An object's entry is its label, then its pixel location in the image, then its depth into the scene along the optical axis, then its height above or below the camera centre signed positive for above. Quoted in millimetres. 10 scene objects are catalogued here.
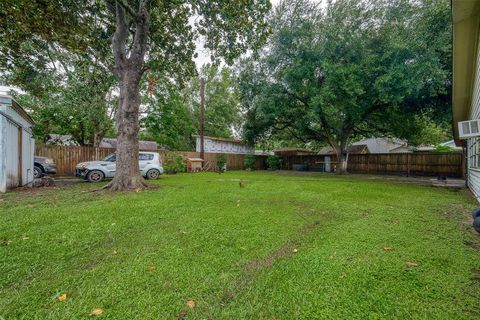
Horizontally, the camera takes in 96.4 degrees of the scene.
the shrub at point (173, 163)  15055 -186
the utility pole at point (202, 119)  17230 +3338
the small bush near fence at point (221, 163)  18156 -251
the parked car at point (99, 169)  9562 -356
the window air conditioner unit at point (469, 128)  4705 +684
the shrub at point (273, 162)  22094 -225
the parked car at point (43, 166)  10575 -253
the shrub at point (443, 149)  18031 +824
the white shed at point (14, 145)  6406 +560
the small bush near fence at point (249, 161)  21203 -99
